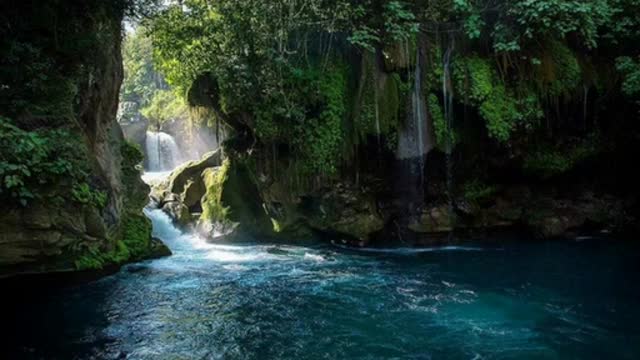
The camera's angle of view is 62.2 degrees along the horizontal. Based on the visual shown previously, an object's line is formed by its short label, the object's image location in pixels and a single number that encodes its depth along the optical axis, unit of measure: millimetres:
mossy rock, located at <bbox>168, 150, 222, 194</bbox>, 18609
